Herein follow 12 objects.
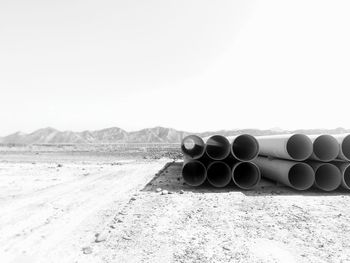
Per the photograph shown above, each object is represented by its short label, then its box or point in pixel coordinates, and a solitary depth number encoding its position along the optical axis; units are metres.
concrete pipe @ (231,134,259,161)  8.80
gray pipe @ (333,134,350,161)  7.92
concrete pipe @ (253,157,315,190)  8.19
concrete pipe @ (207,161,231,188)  8.70
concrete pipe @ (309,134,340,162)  8.06
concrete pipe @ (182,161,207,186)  8.89
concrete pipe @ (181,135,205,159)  9.05
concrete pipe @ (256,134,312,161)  8.16
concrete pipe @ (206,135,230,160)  8.77
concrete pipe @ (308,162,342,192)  8.10
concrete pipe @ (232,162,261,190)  8.57
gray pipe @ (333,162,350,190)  7.98
